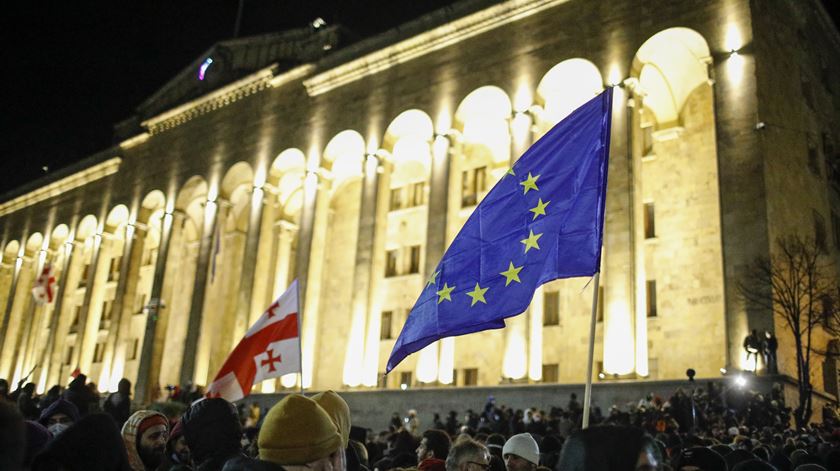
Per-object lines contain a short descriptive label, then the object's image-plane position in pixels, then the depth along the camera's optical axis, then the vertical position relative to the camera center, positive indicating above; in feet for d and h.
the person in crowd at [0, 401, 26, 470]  7.88 -0.54
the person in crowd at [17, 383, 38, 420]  31.60 -0.85
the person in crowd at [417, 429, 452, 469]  22.82 -1.03
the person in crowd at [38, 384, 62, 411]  35.43 -0.47
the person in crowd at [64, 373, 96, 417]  34.35 -0.28
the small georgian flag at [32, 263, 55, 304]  120.73 +14.90
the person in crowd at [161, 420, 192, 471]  16.80 -1.16
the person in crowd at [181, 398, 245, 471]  15.07 -0.73
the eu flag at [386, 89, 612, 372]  23.43 +5.44
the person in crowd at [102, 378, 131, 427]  35.53 -0.68
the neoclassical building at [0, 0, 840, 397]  78.23 +30.18
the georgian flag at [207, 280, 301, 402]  40.52 +2.41
